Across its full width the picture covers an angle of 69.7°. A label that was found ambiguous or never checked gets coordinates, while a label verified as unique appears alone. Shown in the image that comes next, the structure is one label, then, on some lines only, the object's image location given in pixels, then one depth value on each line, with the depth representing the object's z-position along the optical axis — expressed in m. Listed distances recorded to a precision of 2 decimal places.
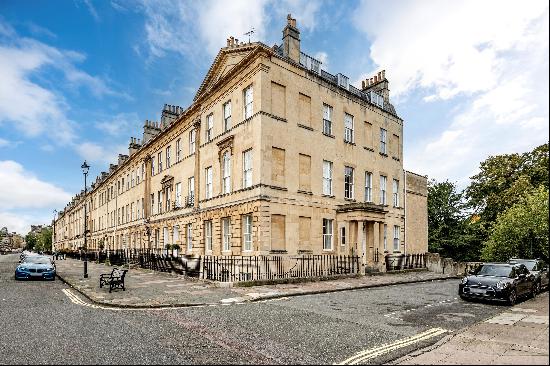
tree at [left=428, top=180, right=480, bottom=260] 40.03
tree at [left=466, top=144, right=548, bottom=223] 36.28
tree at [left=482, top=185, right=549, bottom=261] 15.29
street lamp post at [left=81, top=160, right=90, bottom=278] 26.06
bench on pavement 15.88
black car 13.31
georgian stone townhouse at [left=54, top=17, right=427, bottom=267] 21.89
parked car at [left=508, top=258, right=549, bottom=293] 15.64
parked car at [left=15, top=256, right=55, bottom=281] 20.39
